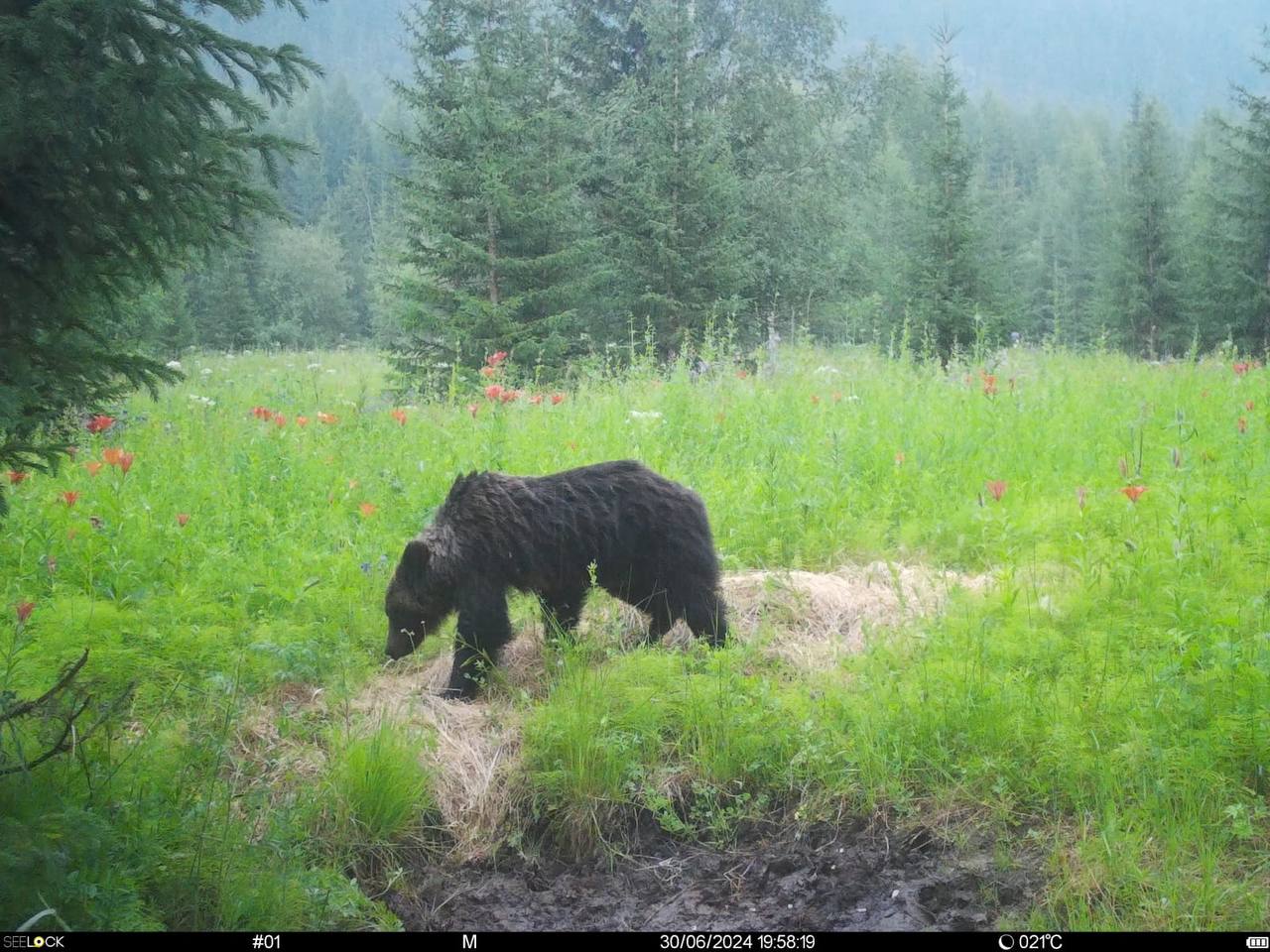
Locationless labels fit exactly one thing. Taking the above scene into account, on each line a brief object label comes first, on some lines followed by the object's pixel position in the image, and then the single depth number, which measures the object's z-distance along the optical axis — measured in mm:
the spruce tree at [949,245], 20281
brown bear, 5473
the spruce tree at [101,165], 3059
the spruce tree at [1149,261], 30953
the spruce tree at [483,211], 16516
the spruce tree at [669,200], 18031
